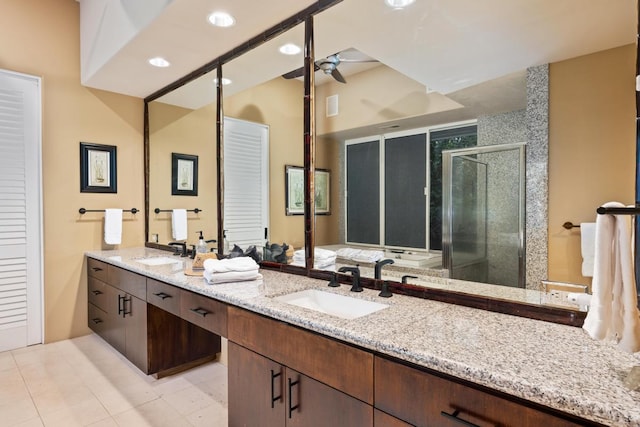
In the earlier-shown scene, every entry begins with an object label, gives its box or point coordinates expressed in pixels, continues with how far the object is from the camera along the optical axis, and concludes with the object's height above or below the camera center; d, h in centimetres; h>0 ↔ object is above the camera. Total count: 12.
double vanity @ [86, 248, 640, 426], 83 -44
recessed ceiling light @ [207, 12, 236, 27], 211 +116
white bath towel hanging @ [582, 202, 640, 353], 78 -18
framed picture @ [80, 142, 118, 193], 333 +40
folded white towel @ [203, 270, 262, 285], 196 -37
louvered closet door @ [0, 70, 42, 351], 295 -1
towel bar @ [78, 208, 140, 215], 332 +0
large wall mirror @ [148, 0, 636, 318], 122 +37
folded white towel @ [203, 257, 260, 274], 198 -31
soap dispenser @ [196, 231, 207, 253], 280 -29
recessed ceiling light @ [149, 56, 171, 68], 277 +117
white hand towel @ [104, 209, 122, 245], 341 -15
